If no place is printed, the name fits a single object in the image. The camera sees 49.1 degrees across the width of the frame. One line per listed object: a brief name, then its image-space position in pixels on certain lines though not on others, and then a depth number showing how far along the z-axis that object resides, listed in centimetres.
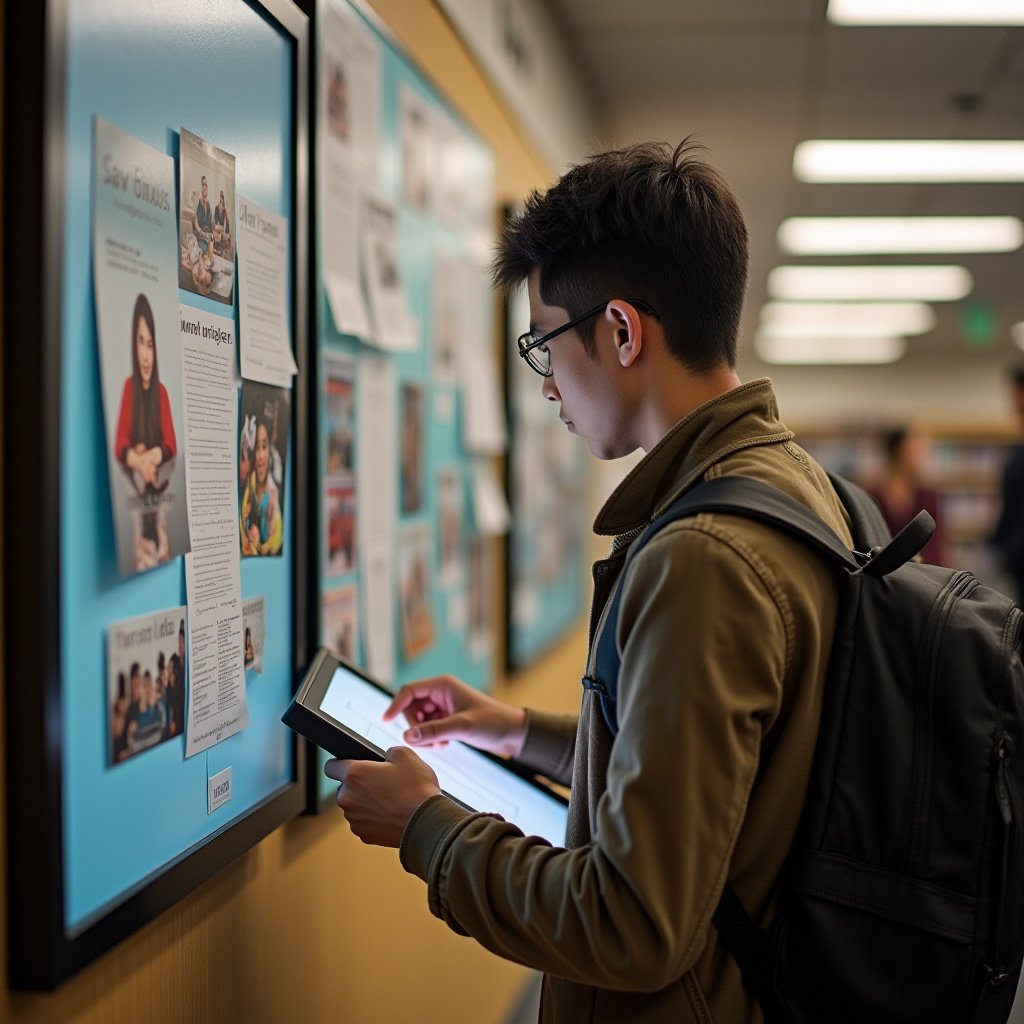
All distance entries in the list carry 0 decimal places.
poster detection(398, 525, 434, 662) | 194
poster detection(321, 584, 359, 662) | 156
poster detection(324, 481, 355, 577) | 157
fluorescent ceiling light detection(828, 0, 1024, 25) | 298
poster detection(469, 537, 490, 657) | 243
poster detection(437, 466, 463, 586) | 219
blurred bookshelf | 1099
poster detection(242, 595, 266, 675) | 127
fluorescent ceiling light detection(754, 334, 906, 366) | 978
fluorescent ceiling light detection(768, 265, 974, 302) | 682
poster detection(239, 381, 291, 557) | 126
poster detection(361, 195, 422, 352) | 174
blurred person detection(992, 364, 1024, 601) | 505
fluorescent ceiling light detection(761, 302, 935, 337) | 806
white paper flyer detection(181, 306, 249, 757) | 113
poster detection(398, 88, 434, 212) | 193
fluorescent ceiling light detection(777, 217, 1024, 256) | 558
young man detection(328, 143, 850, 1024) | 90
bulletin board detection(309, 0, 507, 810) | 159
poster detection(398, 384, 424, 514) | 194
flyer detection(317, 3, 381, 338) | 155
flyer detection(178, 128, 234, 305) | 110
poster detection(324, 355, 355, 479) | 157
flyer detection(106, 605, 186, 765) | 99
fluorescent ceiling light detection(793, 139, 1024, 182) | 435
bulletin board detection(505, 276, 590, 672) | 283
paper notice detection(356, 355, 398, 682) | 173
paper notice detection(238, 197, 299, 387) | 126
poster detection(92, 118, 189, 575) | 95
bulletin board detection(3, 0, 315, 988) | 86
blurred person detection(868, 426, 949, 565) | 539
